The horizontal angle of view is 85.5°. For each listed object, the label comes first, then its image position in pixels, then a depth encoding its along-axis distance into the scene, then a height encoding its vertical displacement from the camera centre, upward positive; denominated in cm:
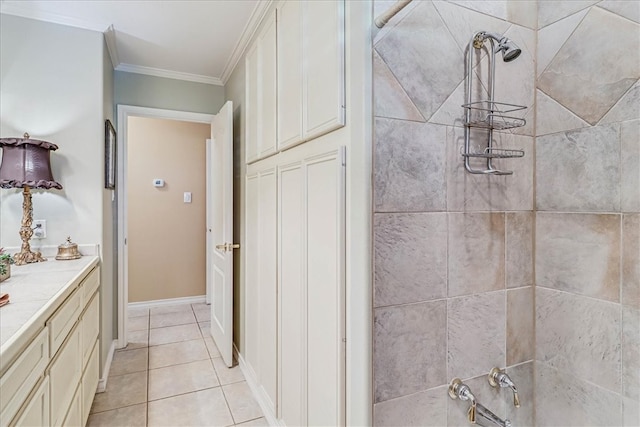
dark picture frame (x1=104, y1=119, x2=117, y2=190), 255 +43
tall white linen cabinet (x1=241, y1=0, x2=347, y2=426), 129 -2
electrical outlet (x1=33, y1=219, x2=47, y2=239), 224 -13
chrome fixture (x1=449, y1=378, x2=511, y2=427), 131 -77
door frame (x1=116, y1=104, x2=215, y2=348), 308 -7
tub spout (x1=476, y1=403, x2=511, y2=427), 132 -81
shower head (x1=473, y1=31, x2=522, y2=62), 124 +61
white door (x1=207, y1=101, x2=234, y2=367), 270 -19
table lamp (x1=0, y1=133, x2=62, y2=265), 198 +22
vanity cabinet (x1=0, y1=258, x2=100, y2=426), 101 -59
